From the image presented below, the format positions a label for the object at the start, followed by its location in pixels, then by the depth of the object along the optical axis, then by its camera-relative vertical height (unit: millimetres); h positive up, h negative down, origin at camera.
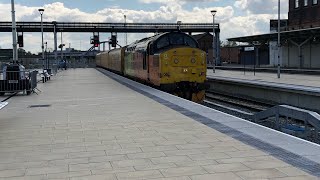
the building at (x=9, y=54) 62797 +2211
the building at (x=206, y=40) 98138 +6318
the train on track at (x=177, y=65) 19078 +106
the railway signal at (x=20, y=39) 39719 +2694
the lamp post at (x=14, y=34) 24234 +1968
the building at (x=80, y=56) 110100 +3929
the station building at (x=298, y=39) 47125 +3234
